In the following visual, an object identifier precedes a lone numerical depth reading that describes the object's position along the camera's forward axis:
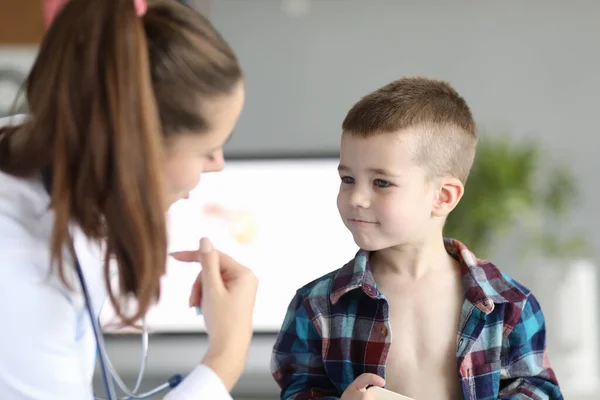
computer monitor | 2.75
